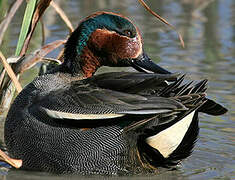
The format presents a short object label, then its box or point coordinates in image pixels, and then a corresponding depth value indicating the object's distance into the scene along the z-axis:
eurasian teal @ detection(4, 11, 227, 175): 9.78
